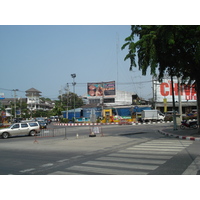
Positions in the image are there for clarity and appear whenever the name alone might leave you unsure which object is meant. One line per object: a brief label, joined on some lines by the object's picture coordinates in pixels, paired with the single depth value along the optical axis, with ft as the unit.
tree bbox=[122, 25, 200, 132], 48.57
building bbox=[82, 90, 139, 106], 228.63
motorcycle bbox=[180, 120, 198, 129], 77.30
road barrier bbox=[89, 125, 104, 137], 67.40
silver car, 74.90
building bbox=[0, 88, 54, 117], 322.51
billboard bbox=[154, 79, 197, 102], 191.72
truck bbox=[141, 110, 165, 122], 140.67
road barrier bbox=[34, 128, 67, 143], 71.48
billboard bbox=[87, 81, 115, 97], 184.03
